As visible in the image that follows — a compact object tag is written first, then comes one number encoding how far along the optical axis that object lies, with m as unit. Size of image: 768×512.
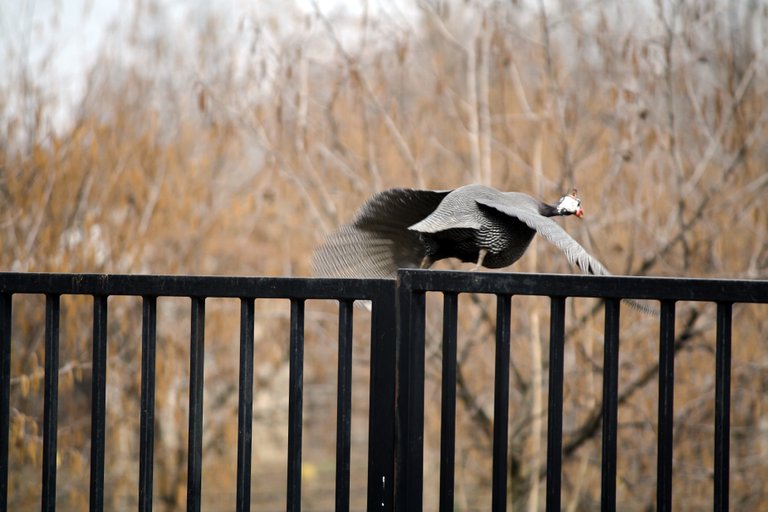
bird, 9.68
